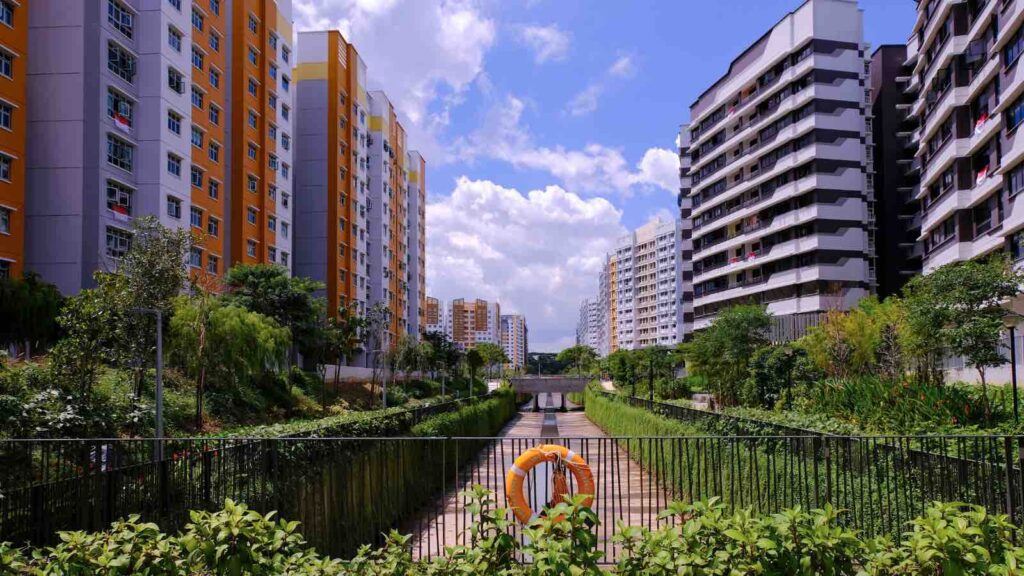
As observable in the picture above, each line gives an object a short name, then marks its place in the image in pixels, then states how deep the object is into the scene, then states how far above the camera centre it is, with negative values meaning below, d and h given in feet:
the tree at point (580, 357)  409.69 -10.22
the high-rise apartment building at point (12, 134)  93.81 +25.74
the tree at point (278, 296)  123.03 +7.36
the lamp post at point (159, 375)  58.03 -2.30
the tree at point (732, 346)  106.52 -1.22
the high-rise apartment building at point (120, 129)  105.50 +31.41
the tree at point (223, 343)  83.10 +0.03
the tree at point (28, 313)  82.99 +3.54
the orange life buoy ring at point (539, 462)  29.73 -4.89
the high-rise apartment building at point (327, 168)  190.70 +43.31
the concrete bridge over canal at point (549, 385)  262.47 -15.47
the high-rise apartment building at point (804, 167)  166.40 +37.53
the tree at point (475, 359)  242.66 -6.34
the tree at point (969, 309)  57.00 +1.88
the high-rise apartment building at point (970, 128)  89.92 +27.41
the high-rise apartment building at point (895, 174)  177.37 +36.74
